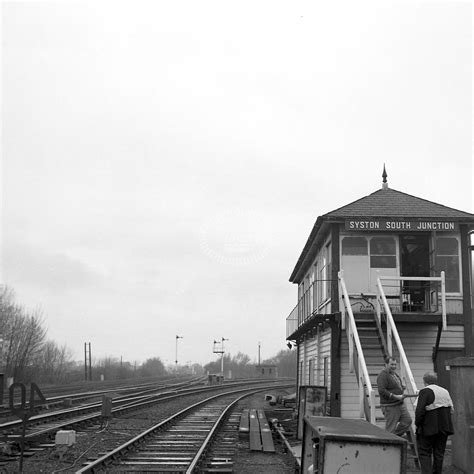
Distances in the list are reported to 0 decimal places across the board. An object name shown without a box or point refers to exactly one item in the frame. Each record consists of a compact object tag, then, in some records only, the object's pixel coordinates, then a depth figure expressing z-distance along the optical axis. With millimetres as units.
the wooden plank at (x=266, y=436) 12725
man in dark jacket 10117
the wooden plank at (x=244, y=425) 15320
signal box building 15148
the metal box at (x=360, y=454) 6258
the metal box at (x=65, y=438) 11859
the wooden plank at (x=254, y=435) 12932
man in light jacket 8320
